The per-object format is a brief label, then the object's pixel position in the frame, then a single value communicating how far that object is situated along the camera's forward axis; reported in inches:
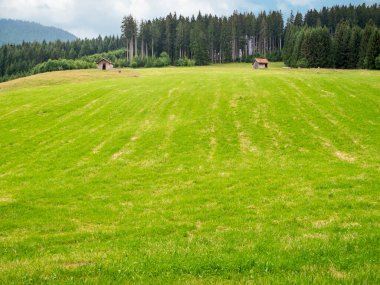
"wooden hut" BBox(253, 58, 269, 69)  5103.3
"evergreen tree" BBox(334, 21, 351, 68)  4852.4
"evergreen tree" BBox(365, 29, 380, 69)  4269.2
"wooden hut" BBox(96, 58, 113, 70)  5378.9
